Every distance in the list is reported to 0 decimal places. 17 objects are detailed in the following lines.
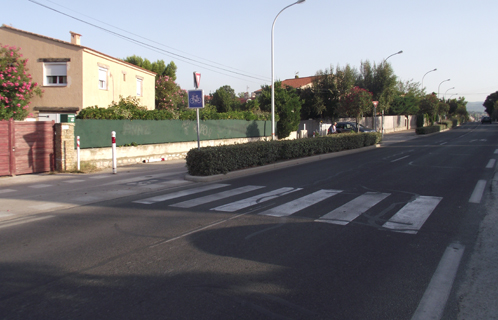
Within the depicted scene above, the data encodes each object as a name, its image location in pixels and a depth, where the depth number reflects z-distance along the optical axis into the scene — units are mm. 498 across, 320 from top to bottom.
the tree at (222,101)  51469
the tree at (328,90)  46875
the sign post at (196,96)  12383
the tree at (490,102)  117138
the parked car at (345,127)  38188
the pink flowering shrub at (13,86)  18891
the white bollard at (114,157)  13765
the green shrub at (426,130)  44091
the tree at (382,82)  52781
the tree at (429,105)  54859
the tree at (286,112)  31906
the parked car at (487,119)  87375
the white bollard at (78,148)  14070
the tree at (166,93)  36594
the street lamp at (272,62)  20588
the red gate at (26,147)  12625
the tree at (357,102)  31734
